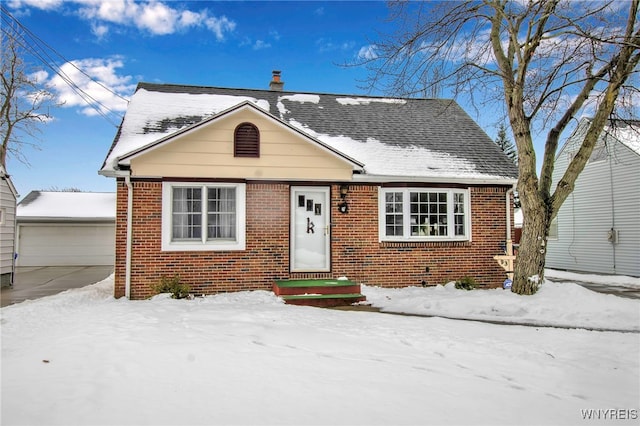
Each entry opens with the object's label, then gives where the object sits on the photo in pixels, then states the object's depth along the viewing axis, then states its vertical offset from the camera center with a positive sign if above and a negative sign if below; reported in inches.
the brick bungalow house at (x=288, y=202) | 358.0 +29.7
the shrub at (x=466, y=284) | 402.0 -48.0
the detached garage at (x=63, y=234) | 748.6 +1.5
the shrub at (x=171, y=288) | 348.8 -44.4
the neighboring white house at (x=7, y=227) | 460.8 +9.2
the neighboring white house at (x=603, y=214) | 573.6 +28.1
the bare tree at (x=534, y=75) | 339.0 +134.1
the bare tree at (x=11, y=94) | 822.5 +281.3
